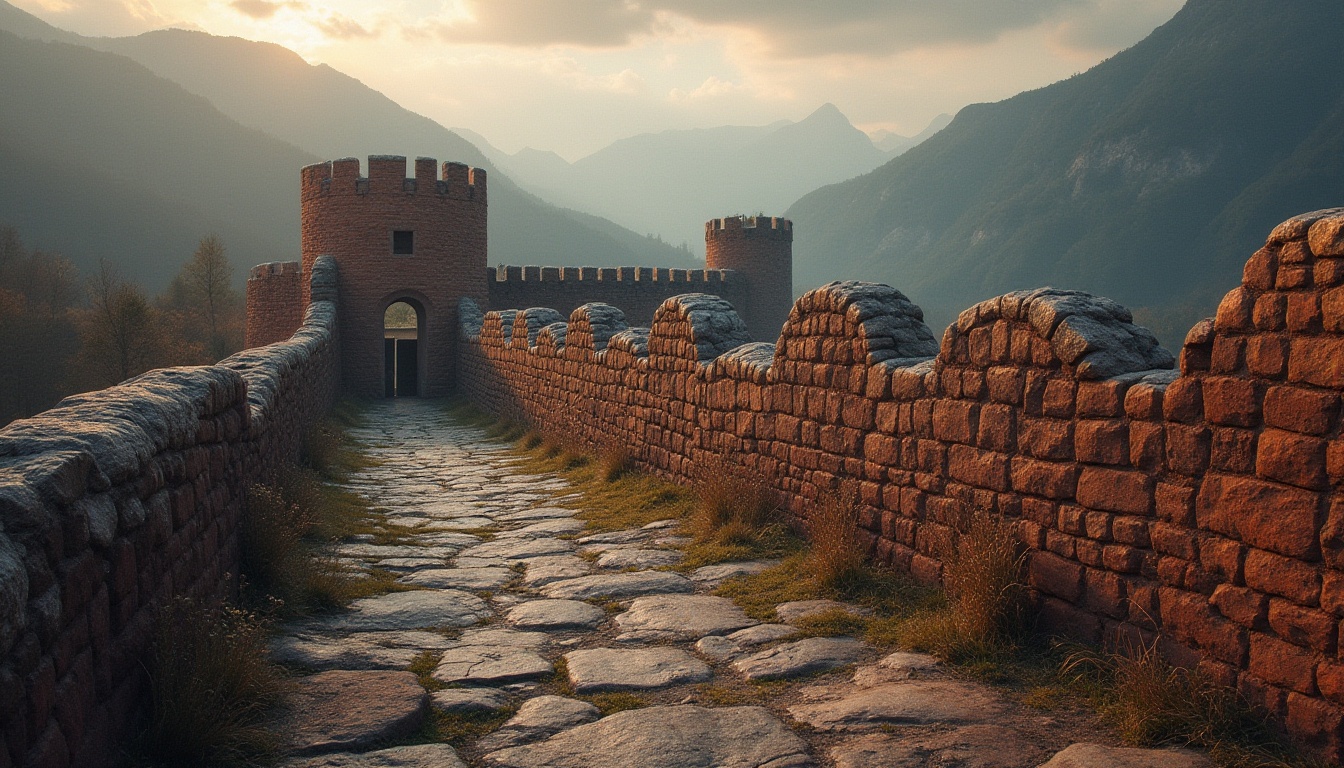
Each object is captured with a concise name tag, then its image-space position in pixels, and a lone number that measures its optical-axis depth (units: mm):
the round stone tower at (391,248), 22500
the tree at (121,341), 35312
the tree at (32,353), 34969
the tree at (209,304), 48969
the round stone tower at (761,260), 35500
